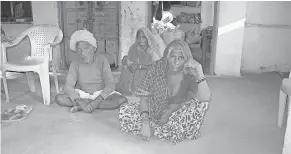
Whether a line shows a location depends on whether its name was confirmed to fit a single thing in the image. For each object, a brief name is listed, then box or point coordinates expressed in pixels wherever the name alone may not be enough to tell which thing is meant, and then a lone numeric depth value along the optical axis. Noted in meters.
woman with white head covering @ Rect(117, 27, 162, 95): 4.46
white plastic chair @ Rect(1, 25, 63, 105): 4.15
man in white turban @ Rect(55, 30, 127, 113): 3.92
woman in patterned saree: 2.92
